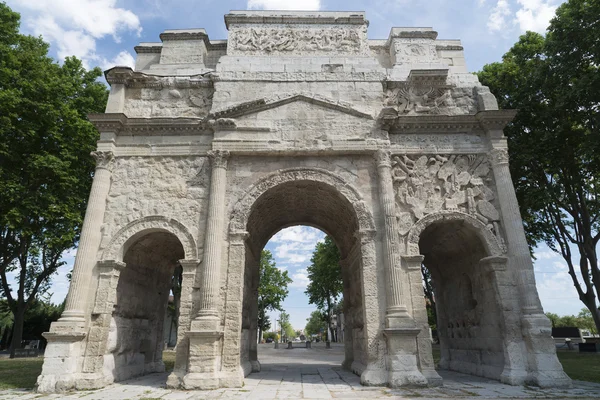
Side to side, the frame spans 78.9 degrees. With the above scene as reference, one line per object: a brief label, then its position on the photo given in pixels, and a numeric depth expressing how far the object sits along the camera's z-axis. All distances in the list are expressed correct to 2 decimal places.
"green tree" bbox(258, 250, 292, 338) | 43.41
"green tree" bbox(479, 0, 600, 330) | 12.34
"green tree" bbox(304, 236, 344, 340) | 31.88
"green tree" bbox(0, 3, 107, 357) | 13.77
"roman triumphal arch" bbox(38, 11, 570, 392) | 9.31
